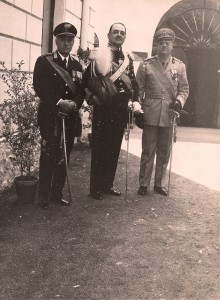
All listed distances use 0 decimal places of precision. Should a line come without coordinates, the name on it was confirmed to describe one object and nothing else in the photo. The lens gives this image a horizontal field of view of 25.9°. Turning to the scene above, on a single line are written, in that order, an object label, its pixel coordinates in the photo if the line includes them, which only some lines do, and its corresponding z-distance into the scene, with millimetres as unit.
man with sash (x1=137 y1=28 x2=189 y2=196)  6180
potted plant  5754
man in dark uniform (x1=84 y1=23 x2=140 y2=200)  5719
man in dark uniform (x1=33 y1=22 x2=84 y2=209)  5363
